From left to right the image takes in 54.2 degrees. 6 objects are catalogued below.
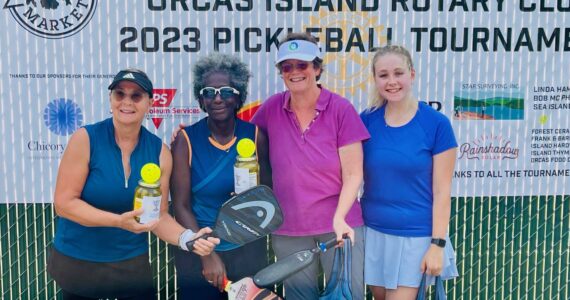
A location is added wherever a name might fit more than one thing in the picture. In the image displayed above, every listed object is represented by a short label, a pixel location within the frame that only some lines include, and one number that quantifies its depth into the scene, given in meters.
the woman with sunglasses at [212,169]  3.02
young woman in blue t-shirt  2.99
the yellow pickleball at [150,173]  2.71
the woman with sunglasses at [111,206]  2.82
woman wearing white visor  3.05
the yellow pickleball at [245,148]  2.90
